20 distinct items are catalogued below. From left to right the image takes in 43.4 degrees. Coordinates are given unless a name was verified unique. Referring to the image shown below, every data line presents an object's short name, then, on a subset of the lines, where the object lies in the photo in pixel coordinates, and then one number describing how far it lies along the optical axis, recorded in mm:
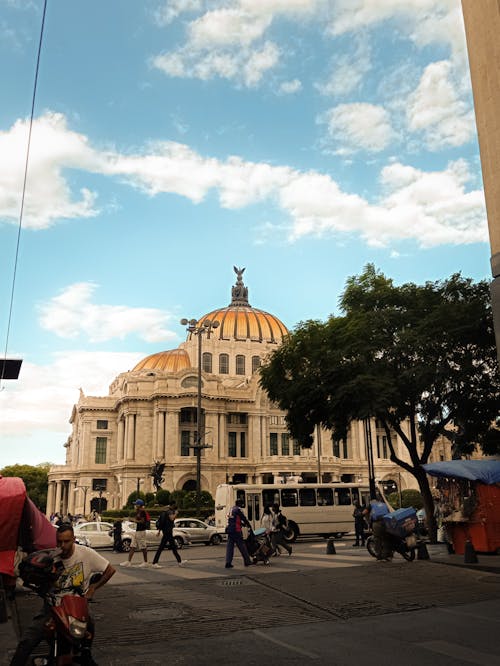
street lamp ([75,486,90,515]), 79375
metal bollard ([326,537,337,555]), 19984
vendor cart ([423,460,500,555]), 16944
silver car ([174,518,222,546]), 31234
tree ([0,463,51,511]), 109688
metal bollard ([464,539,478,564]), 15000
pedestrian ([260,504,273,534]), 18812
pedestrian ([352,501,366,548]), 24359
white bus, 32594
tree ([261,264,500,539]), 22297
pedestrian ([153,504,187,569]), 17484
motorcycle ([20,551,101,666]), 5264
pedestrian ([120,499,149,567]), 17375
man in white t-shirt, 5250
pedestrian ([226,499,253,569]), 16906
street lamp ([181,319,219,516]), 36250
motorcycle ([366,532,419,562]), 16438
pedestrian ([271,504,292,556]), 19031
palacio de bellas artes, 73875
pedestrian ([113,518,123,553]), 27016
